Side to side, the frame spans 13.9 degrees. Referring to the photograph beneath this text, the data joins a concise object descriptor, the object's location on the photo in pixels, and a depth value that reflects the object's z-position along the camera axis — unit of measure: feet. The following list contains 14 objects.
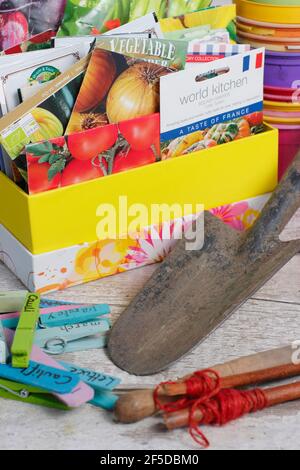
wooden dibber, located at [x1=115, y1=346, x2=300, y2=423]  3.45
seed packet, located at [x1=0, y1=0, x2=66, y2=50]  4.43
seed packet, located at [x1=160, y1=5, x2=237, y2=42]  4.39
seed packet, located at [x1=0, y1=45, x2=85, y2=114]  4.03
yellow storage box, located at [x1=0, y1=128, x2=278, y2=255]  3.96
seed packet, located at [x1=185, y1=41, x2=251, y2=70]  4.18
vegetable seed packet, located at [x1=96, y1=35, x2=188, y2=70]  4.10
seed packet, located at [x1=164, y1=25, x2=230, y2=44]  4.30
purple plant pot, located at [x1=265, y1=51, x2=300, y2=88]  4.49
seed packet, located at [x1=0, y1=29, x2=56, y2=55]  4.20
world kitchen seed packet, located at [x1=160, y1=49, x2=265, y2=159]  4.05
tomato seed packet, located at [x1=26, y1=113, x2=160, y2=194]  3.89
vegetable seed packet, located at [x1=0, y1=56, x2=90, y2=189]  3.89
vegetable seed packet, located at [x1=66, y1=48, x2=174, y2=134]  3.99
